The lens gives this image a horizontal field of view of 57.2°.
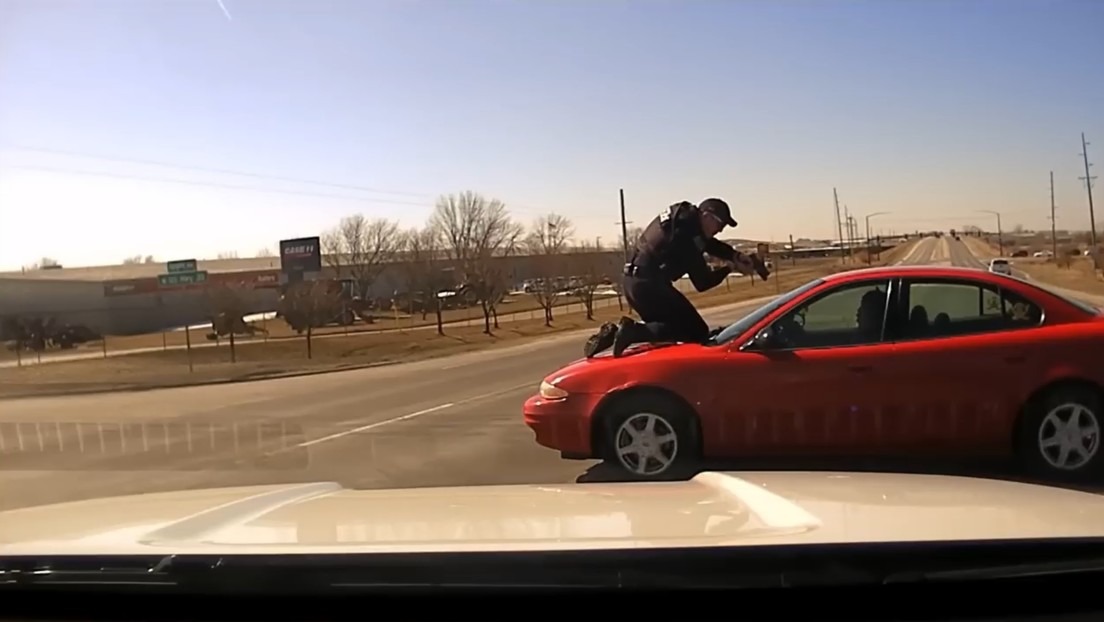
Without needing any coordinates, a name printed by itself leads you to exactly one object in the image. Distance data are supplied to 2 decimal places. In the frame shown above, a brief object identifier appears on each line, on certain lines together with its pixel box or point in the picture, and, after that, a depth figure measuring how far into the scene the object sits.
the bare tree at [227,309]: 50.16
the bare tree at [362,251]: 106.25
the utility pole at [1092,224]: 85.32
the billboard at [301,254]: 72.31
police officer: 8.20
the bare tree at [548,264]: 58.09
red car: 6.89
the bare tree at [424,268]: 76.62
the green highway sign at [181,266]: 66.06
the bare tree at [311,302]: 49.81
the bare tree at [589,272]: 59.91
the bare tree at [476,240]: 90.01
